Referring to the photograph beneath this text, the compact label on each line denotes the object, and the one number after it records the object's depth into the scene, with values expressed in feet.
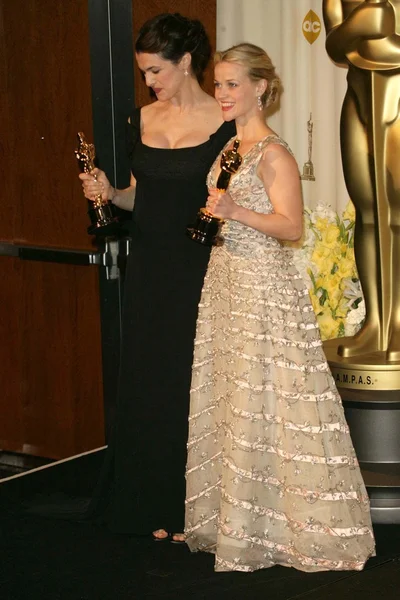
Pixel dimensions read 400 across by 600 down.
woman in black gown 25.59
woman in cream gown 23.61
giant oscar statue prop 27.09
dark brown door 32.65
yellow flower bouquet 30.71
